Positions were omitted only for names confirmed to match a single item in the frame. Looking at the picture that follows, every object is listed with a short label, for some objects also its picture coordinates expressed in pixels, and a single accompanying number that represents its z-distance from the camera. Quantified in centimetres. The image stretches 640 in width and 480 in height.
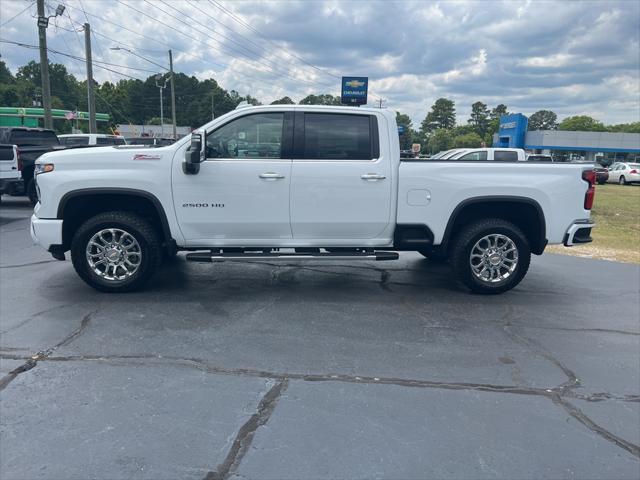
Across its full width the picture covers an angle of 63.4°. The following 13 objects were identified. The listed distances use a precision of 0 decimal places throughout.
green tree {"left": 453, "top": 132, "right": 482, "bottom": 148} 8422
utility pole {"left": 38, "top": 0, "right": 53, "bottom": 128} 1998
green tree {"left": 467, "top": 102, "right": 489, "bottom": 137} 13774
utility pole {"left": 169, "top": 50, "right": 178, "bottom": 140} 4281
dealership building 5859
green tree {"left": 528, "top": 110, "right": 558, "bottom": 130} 15025
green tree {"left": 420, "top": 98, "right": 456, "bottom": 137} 13988
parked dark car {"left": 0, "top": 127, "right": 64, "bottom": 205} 1276
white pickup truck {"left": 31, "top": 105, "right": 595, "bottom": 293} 564
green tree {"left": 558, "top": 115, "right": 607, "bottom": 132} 11289
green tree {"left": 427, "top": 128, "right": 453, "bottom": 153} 10006
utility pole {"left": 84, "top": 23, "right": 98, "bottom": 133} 2688
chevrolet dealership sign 2761
